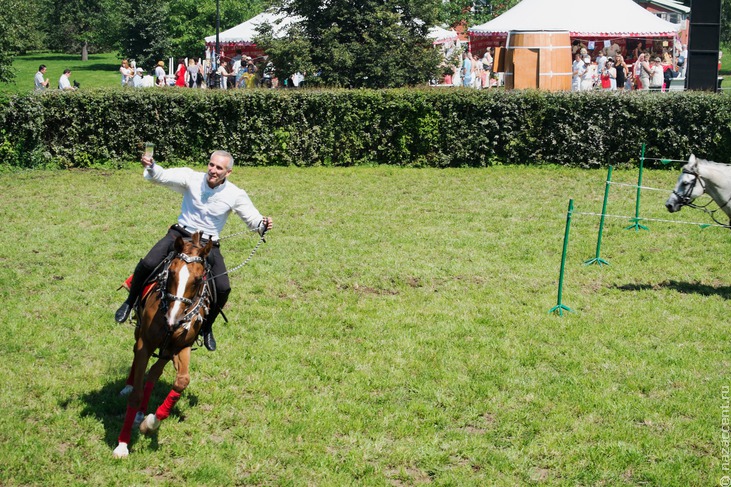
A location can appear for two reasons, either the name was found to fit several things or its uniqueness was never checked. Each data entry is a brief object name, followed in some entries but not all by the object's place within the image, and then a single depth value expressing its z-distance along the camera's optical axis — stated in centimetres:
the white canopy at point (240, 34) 3549
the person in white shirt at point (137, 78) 3378
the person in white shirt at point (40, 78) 3028
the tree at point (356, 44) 2669
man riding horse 811
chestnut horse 701
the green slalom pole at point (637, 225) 1588
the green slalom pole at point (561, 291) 1109
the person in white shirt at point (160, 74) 3562
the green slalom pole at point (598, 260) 1357
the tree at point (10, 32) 3042
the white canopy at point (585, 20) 3381
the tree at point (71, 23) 6756
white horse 1231
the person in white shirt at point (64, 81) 3003
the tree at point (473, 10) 5247
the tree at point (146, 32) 5075
